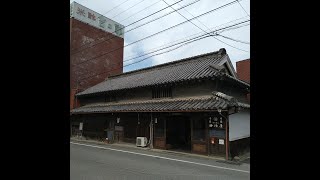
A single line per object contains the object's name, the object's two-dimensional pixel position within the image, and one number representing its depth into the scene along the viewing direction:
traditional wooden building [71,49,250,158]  14.19
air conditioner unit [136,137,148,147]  17.59
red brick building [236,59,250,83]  24.55
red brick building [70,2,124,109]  30.28
